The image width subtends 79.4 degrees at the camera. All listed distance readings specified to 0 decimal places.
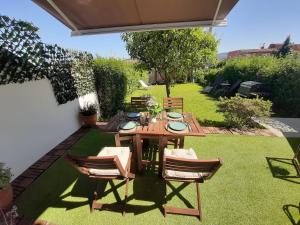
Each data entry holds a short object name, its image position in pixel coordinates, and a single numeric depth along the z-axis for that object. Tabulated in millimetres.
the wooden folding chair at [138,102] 5227
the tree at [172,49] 6141
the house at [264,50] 39000
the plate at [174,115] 3925
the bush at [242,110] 5554
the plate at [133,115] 3971
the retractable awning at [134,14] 2600
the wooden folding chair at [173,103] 5211
